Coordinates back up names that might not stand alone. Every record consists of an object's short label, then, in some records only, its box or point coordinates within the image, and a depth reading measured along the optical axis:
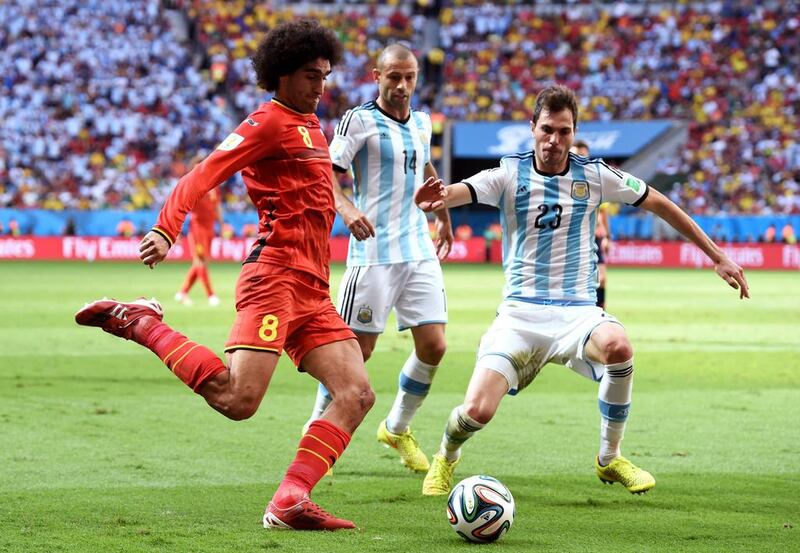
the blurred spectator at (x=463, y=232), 37.78
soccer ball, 5.04
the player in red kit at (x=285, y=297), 5.23
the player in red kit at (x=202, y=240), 18.67
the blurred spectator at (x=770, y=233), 34.72
